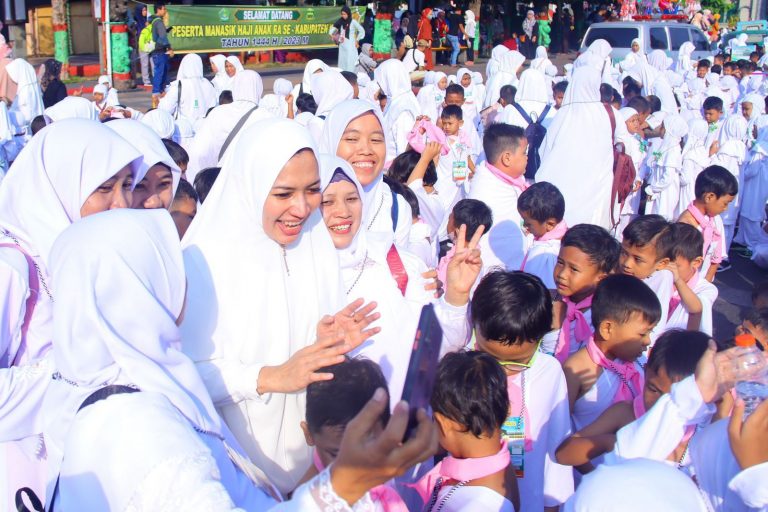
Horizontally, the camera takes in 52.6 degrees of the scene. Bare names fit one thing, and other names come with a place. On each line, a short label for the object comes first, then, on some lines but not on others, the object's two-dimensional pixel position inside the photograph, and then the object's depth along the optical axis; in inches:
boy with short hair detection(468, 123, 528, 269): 195.9
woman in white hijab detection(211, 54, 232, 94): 454.6
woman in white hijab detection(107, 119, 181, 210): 138.8
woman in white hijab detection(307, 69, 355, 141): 298.2
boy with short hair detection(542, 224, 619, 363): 137.5
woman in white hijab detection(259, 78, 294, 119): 365.4
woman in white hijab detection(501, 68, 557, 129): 353.7
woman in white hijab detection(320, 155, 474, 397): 108.0
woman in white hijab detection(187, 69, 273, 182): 255.4
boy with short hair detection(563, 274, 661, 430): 117.5
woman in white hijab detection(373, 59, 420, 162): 327.9
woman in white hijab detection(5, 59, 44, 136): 398.3
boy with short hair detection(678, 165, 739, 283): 207.9
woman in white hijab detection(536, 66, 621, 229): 254.4
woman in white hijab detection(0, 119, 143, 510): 93.0
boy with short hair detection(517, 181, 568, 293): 167.2
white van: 766.5
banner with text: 639.1
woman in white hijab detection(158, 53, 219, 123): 391.9
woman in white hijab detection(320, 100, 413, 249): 145.9
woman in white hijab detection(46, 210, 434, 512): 64.1
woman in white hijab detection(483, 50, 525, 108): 453.7
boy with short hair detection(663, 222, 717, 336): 148.9
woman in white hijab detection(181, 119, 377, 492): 93.5
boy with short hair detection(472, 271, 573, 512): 105.0
